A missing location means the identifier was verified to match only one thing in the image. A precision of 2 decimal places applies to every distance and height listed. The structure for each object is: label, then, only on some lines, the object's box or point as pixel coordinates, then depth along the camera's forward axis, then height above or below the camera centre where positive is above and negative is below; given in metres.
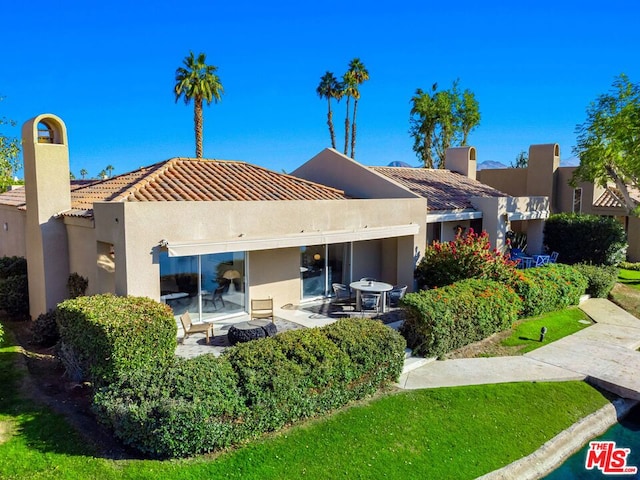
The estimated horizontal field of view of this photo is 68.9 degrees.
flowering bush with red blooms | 23.58 -2.62
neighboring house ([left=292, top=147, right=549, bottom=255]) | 29.39 +1.11
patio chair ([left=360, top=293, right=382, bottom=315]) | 22.38 -4.30
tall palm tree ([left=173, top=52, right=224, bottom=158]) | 49.53 +13.57
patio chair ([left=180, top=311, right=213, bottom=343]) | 17.53 -4.37
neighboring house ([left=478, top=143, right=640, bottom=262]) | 43.57 +2.48
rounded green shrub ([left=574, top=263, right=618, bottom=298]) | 28.31 -4.02
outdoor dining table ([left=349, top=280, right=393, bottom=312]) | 22.09 -3.63
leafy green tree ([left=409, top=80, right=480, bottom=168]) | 69.12 +14.42
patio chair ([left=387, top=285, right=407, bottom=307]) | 23.91 -4.20
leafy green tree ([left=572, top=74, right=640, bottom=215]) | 30.50 +5.16
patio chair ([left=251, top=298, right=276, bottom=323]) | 20.15 -4.18
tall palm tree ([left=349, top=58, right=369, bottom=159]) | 71.62 +21.48
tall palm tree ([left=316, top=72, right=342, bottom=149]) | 72.56 +19.42
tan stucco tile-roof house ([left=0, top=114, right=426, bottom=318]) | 17.05 -0.90
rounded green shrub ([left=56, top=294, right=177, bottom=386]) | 12.93 -3.62
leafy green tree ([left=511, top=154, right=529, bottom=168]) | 91.23 +10.58
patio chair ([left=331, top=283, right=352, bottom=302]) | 23.95 -4.18
